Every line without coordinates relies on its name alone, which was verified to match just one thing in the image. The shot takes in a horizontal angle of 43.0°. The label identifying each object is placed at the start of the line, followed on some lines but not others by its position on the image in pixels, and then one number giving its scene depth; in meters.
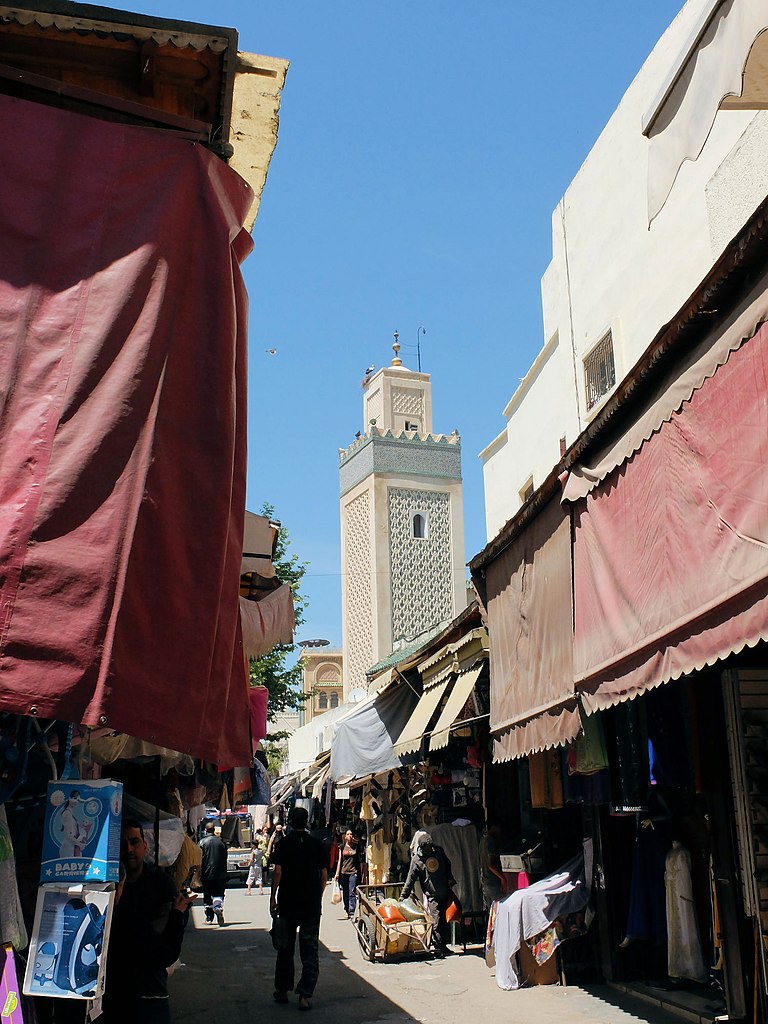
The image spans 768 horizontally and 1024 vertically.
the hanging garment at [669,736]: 6.15
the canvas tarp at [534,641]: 5.75
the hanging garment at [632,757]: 6.40
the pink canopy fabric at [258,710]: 9.77
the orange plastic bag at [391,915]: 10.41
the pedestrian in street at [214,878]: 14.46
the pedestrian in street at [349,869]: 15.31
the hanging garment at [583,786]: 7.08
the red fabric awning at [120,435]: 3.32
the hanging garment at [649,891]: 7.21
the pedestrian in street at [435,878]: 10.64
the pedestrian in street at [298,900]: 8.26
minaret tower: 38.69
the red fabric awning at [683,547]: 3.52
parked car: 26.20
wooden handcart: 10.27
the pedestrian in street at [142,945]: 4.63
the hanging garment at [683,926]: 6.70
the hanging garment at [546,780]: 8.15
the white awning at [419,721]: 10.05
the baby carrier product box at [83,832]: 3.54
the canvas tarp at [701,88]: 3.35
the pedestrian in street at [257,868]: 23.03
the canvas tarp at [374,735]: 11.97
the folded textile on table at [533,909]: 8.28
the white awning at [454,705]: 8.84
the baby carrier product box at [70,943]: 3.38
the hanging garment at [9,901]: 3.45
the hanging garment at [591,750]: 6.80
